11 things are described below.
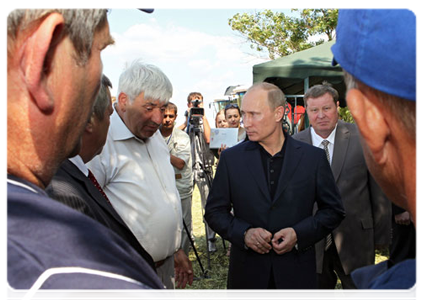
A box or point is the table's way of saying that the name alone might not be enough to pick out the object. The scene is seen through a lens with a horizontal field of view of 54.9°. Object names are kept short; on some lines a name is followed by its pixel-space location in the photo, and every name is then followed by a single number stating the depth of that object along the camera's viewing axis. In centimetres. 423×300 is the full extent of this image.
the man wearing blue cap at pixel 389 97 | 73
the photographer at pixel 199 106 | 705
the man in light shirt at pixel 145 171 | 281
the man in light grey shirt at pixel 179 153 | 585
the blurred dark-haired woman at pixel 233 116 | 761
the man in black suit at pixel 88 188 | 147
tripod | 663
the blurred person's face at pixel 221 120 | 838
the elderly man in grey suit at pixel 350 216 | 402
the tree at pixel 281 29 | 1659
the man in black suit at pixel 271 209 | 307
